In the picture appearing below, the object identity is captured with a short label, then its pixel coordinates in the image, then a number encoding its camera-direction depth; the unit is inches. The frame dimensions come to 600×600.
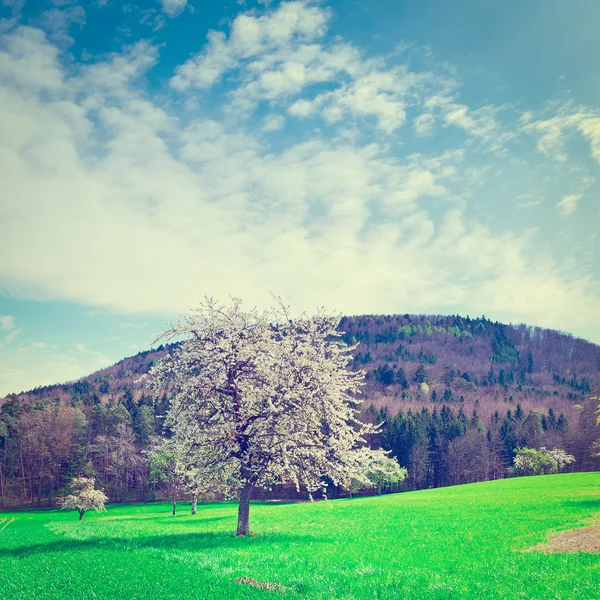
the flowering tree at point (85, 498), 2333.9
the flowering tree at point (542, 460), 3878.0
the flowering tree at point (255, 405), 1017.5
